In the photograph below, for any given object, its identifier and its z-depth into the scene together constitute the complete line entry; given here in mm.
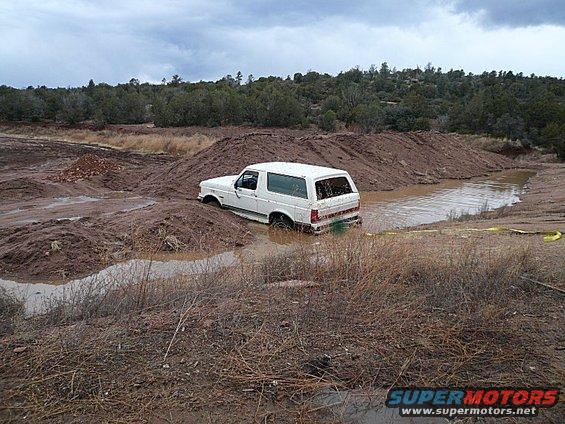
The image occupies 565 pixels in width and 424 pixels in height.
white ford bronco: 11826
